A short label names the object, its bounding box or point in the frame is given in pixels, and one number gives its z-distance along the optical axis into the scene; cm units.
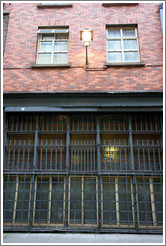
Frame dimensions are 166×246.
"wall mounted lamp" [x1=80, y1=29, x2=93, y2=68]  644
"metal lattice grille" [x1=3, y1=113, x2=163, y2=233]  591
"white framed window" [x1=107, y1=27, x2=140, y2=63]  745
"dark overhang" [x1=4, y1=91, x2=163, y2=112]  655
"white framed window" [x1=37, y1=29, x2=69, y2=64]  755
